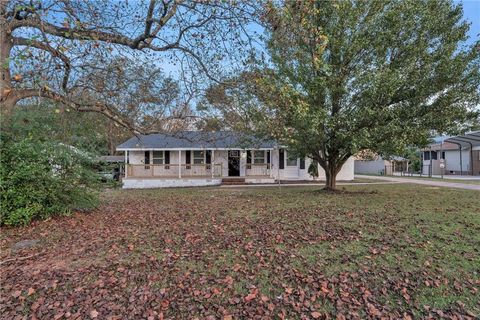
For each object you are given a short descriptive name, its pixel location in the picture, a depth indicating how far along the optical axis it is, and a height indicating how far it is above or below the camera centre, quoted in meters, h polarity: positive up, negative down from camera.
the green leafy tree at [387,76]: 10.43 +3.35
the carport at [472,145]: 26.19 +2.28
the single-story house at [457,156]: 26.88 +1.43
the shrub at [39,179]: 5.91 -0.21
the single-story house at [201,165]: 20.39 +0.29
